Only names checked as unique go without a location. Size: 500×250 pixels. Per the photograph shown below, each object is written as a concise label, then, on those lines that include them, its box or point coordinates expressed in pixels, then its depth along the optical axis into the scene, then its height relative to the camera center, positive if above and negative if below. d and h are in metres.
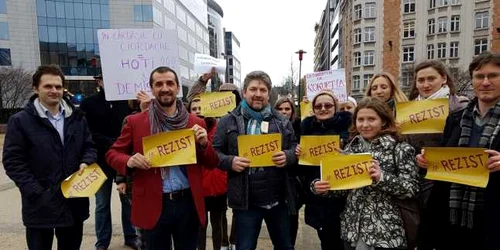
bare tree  32.10 +1.62
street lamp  16.30 +2.19
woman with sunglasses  3.35 -0.72
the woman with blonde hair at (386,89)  3.77 +0.11
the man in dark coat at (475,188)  2.35 -0.63
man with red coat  2.89 -0.61
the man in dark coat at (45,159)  2.96 -0.46
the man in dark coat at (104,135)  4.54 -0.40
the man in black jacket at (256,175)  3.16 -0.66
